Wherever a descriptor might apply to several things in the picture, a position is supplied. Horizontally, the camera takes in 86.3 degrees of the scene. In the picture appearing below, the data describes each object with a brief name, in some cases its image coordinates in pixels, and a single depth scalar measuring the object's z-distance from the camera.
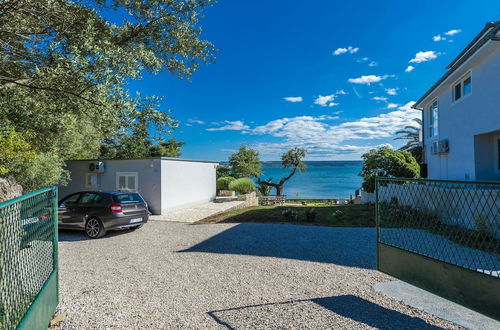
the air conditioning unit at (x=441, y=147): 12.27
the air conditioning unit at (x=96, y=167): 14.61
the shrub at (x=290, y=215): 11.07
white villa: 8.75
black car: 8.75
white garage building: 13.66
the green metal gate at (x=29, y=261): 2.32
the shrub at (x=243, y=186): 20.55
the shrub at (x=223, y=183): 23.30
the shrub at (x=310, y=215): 10.91
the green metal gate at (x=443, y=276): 3.05
